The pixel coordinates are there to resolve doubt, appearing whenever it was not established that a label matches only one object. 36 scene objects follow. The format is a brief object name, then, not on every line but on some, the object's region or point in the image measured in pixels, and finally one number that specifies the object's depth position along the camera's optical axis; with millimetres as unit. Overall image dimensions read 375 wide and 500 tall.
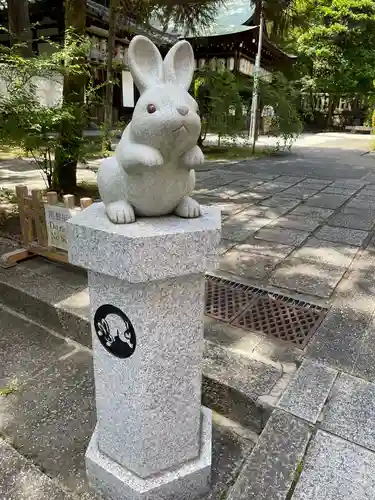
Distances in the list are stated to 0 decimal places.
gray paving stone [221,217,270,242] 4513
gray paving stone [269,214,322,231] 4903
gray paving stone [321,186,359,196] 6934
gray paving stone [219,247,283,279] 3570
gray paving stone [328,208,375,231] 4957
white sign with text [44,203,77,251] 3221
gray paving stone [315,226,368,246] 4391
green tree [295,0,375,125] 22375
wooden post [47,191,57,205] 3348
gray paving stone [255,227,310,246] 4377
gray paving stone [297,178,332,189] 7594
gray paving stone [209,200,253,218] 5512
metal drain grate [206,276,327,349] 2660
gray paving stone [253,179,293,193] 7176
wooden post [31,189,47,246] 3516
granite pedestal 1337
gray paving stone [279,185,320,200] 6718
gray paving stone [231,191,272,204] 6352
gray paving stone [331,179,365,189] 7596
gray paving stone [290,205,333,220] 5418
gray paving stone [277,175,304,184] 8211
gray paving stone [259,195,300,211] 6016
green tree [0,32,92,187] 3822
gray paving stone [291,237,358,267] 3803
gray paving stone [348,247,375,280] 3482
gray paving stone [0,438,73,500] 1688
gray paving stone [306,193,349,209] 6043
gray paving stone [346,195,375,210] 5941
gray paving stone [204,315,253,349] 2534
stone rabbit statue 1267
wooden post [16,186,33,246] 3645
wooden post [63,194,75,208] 3199
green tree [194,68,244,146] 11664
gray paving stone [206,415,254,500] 1753
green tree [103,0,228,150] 6788
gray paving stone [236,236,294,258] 4016
